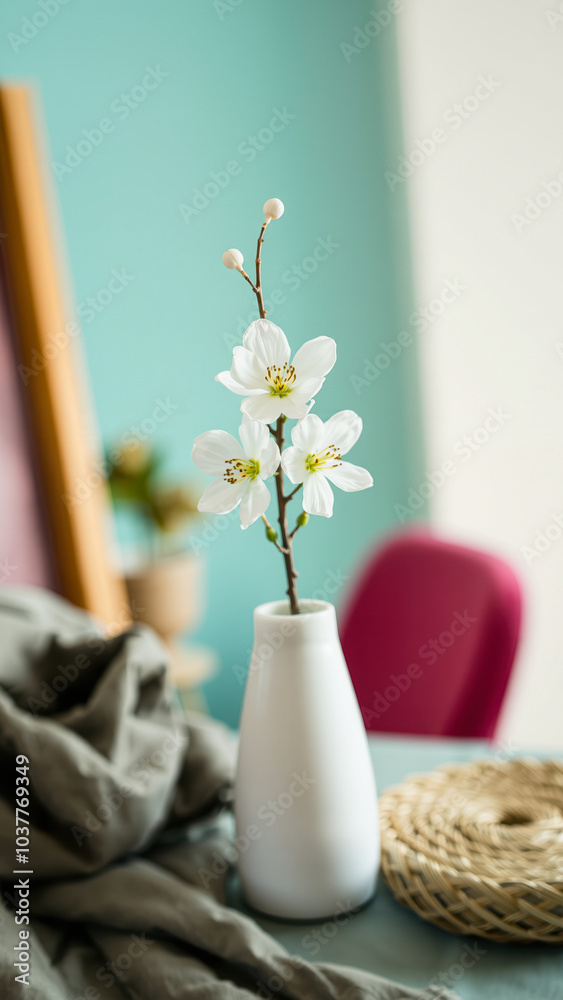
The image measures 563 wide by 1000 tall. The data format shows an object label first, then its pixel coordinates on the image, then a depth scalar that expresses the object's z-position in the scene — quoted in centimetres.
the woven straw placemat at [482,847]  60
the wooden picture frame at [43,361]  150
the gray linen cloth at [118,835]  58
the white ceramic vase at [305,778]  65
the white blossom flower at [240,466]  60
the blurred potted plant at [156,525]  188
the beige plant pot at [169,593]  189
